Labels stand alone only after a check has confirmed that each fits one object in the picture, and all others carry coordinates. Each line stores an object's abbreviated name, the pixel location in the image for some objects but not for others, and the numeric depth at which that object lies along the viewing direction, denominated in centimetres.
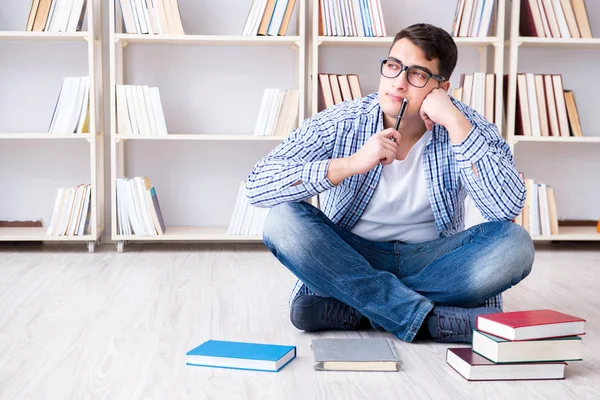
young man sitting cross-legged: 179
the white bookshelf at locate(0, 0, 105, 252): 321
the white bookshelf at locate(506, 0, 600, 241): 333
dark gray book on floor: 157
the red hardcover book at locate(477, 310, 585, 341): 150
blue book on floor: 157
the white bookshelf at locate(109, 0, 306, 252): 324
